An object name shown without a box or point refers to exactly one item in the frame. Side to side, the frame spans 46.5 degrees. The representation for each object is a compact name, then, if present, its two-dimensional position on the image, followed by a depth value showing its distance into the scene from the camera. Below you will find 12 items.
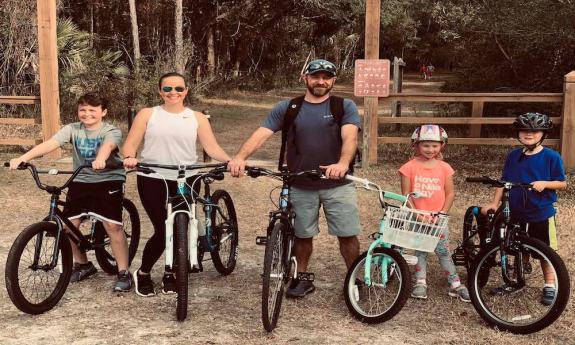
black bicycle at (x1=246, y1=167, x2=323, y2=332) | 4.05
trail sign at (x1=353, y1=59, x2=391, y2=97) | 10.62
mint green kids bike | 4.11
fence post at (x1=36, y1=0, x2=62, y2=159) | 11.56
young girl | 4.76
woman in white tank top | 4.65
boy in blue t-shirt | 4.58
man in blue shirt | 4.51
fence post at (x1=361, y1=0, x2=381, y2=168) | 10.66
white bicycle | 4.32
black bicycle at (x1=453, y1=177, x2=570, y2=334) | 4.12
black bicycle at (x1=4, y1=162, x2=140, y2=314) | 4.34
